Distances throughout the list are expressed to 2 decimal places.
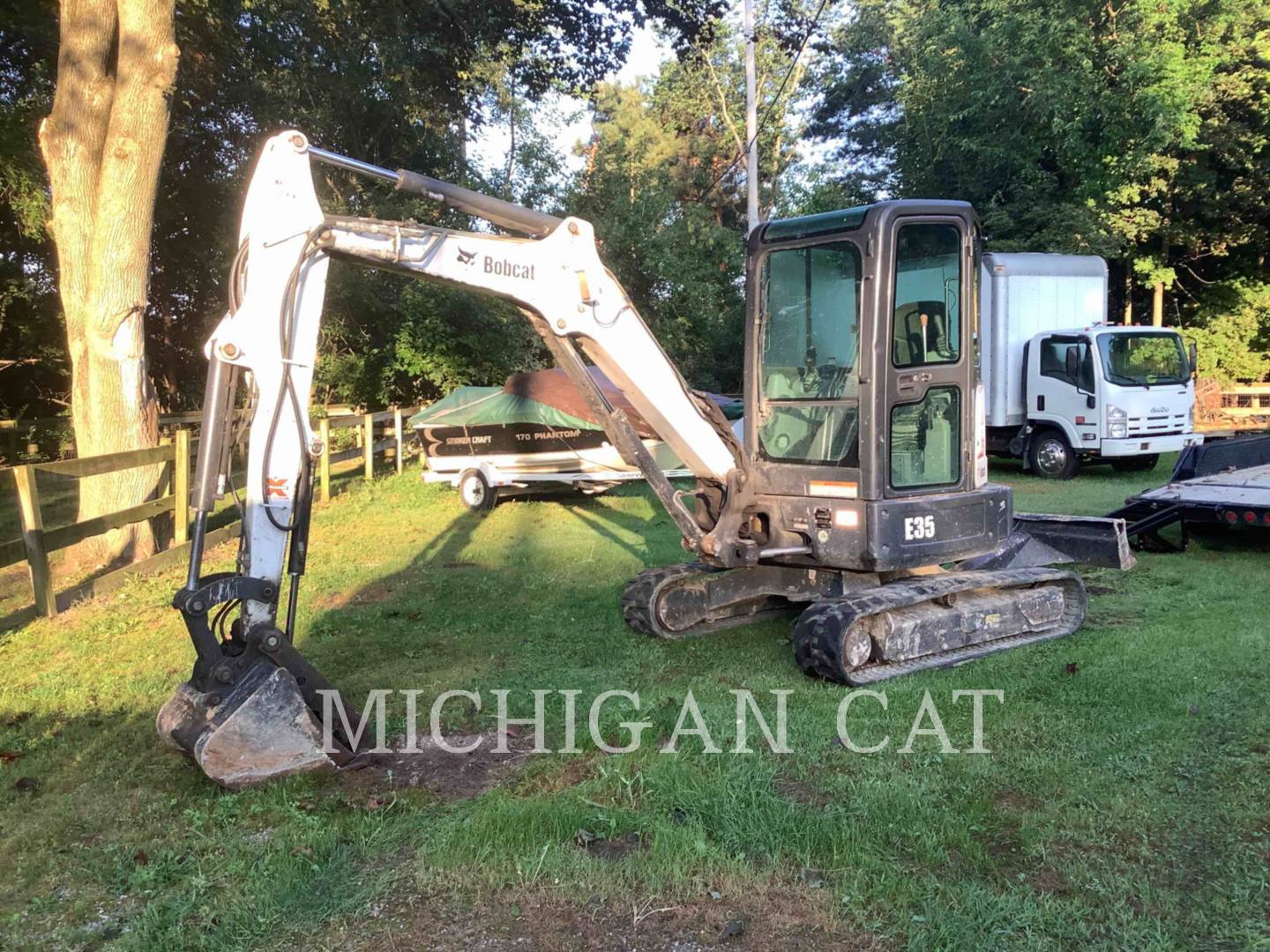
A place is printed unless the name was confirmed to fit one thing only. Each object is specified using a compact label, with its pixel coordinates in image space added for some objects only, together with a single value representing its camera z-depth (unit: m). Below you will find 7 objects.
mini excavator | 4.55
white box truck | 14.80
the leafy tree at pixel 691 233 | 26.08
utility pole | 20.20
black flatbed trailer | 8.49
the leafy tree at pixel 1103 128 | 20.05
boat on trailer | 12.85
